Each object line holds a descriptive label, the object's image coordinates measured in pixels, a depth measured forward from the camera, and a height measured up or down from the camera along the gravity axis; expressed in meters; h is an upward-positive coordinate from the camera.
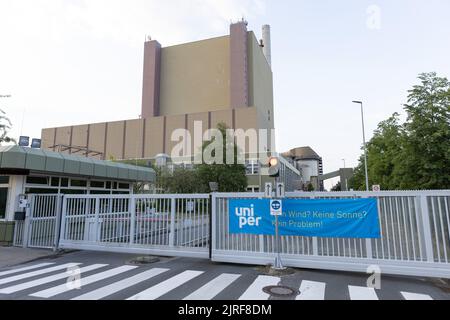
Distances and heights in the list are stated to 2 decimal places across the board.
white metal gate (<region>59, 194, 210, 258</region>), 9.23 -0.44
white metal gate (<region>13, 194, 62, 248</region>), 11.76 -0.53
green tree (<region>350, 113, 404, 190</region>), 20.31 +4.61
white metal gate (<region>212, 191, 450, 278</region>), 6.88 -0.88
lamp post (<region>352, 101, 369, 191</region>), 28.64 +8.85
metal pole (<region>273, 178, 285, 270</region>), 7.81 -1.20
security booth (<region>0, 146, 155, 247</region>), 11.28 +1.34
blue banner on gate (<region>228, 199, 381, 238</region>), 7.48 -0.21
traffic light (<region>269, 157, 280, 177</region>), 8.15 +1.19
